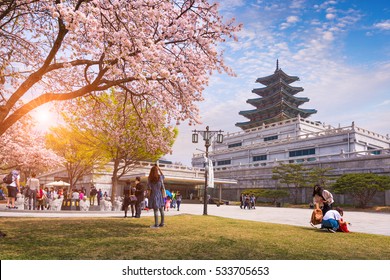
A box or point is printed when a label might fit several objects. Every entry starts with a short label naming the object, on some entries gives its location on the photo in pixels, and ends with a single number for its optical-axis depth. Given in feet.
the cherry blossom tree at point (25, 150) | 73.92
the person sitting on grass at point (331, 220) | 35.01
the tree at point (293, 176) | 135.03
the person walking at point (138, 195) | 45.75
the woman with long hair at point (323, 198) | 37.65
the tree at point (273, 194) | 137.83
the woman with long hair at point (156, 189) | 31.78
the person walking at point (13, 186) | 48.61
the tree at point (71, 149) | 98.84
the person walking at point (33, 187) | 56.65
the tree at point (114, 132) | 42.93
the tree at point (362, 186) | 102.17
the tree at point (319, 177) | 128.13
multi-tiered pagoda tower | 232.32
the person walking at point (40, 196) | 61.60
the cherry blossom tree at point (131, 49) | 26.30
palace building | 134.72
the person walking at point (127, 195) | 49.74
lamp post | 67.92
